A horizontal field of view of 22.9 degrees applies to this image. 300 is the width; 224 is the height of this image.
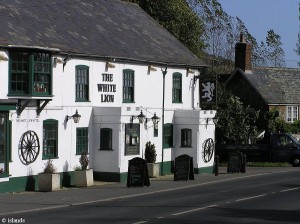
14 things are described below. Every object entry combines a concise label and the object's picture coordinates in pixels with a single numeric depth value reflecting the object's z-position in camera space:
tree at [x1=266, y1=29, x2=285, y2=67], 93.88
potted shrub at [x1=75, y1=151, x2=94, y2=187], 30.84
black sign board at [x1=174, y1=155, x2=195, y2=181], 33.41
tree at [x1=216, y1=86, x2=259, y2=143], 50.91
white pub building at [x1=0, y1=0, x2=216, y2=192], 28.06
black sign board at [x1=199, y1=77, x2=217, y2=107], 40.53
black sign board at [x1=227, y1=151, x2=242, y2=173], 38.78
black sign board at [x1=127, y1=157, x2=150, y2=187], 29.83
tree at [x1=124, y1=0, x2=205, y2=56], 54.84
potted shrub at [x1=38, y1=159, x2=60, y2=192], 28.53
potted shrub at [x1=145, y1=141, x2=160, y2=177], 35.91
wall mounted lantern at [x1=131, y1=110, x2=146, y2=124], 34.16
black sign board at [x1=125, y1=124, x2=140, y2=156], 33.50
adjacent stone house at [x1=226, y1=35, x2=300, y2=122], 59.56
